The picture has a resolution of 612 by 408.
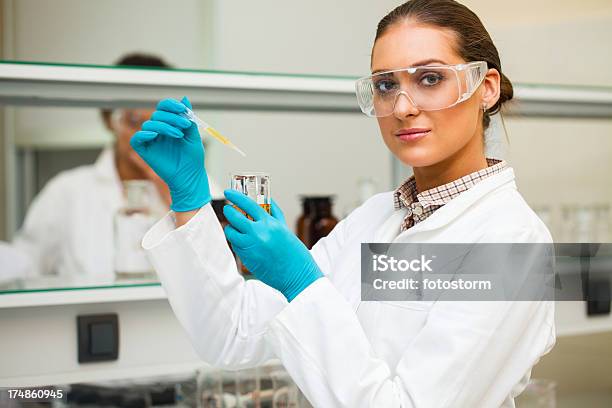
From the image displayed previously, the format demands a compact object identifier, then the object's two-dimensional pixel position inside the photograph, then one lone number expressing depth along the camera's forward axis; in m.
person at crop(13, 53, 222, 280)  2.78
